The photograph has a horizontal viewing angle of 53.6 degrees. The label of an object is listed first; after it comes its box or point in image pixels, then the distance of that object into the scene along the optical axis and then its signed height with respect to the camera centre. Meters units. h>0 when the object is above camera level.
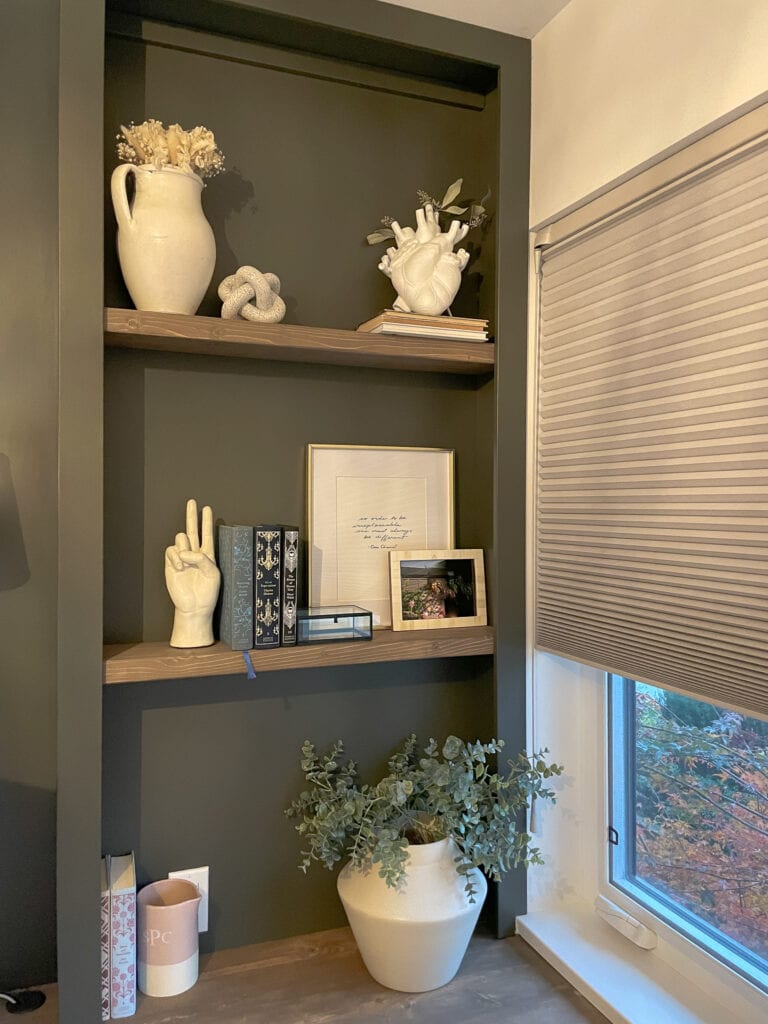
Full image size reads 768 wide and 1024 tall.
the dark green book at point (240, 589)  1.47 -0.15
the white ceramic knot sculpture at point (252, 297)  1.49 +0.42
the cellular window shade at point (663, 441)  1.16 +0.12
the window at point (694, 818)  1.32 -0.59
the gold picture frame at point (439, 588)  1.69 -0.18
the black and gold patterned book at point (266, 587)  1.48 -0.15
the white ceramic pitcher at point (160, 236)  1.40 +0.50
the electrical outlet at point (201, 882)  1.57 -0.78
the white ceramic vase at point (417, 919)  1.41 -0.76
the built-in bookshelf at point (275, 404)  1.42 +0.23
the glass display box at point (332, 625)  1.52 -0.23
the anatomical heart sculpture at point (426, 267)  1.61 +0.52
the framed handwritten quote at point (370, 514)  1.67 -0.01
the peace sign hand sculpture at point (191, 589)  1.47 -0.16
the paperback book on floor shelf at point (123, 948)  1.39 -0.81
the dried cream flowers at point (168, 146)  1.41 +0.68
